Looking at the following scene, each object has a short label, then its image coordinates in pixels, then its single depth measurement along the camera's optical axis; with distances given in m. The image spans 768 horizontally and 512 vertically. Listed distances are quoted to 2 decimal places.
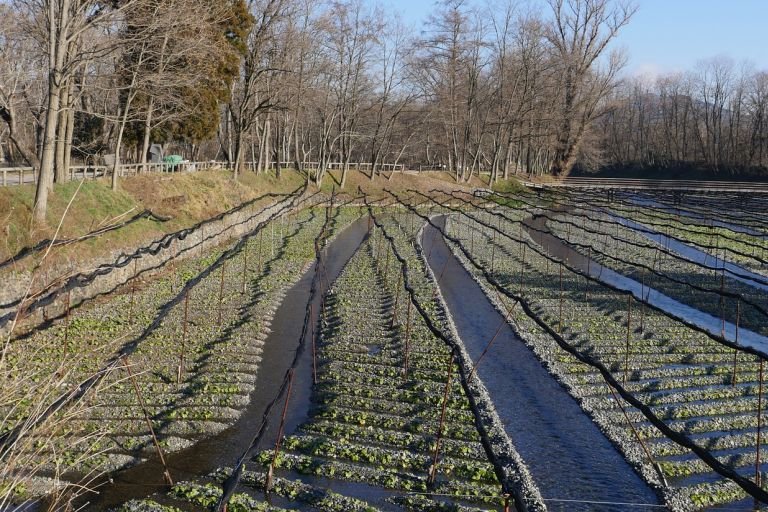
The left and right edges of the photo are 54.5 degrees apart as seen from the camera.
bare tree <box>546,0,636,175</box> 67.38
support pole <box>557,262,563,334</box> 18.34
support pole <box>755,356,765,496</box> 9.91
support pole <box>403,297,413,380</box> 14.77
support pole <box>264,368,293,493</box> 9.63
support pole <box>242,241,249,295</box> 21.78
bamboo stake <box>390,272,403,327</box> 18.34
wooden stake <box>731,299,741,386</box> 14.74
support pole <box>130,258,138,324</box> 16.98
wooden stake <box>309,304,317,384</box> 14.80
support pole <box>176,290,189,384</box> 13.63
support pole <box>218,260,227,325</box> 19.54
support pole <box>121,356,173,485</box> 9.78
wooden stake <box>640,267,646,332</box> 18.66
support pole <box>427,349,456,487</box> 10.20
